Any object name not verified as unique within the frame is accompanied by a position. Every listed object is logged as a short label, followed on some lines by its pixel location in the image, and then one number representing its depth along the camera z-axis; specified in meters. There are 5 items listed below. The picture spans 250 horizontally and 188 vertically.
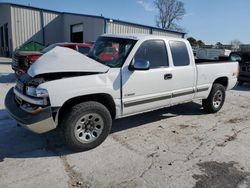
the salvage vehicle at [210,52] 23.60
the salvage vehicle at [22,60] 6.58
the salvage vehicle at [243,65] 8.50
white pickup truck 2.88
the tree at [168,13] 52.05
